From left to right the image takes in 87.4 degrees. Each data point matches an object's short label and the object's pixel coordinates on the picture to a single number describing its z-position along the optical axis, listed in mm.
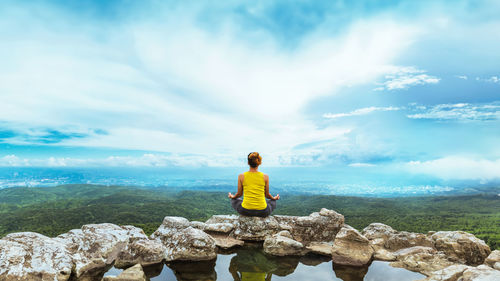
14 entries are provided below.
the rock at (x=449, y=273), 5484
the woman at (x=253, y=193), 8945
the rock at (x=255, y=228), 9125
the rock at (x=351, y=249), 7281
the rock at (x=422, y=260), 6902
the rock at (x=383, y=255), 7590
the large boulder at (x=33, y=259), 5594
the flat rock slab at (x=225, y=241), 8356
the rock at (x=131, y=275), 5478
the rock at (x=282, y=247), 7841
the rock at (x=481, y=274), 4977
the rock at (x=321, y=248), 7943
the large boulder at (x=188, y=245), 7340
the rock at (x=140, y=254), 6973
